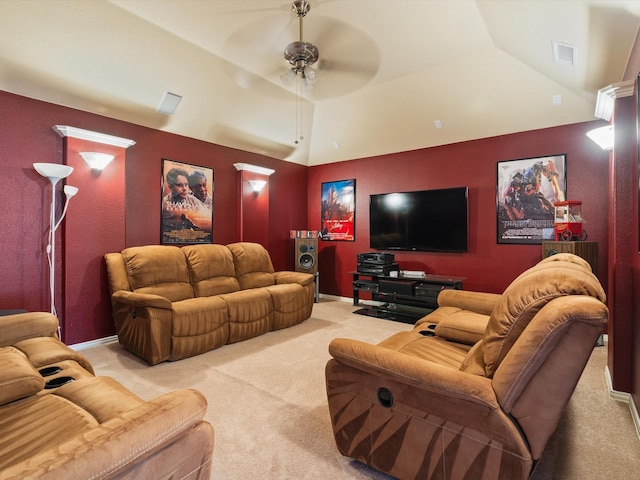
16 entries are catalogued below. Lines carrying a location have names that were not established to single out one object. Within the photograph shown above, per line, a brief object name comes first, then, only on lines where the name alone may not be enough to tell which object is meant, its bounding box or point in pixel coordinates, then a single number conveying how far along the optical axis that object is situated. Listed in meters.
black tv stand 4.41
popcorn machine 3.64
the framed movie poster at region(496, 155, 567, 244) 4.10
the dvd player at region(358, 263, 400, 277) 4.96
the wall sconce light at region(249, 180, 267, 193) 5.32
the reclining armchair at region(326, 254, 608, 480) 1.16
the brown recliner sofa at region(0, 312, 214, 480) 0.77
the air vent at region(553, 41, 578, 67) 2.73
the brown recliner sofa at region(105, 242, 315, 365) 3.09
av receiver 5.00
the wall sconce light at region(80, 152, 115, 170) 3.43
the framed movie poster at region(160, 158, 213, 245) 4.35
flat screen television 4.74
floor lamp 2.93
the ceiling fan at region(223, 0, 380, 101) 3.03
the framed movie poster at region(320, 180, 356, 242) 6.03
